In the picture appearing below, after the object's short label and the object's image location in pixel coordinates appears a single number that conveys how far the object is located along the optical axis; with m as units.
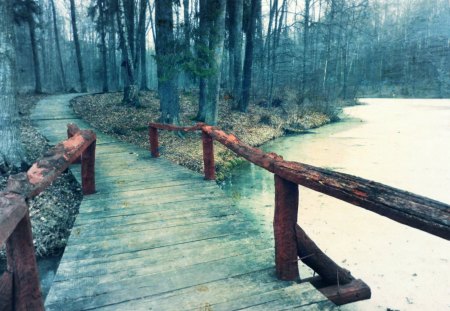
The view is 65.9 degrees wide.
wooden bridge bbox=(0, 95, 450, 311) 2.34
